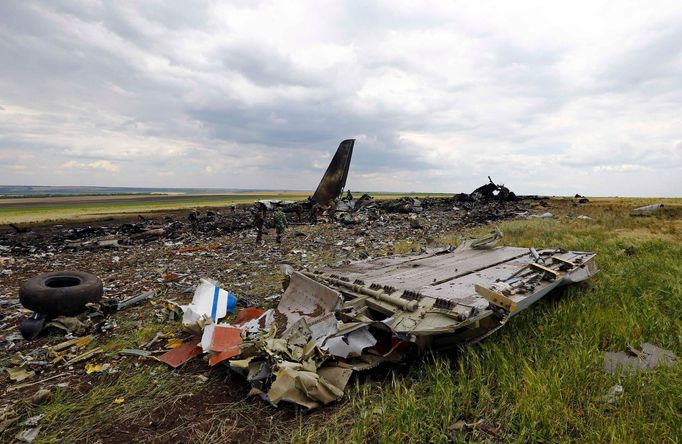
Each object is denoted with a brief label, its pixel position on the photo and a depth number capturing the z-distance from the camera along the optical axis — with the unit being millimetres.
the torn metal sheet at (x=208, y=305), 4133
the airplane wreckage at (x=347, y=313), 2895
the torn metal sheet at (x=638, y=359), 2975
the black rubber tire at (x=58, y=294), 4383
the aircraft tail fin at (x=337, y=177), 18422
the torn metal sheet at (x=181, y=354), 3507
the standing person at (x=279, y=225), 10633
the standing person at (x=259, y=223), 10680
